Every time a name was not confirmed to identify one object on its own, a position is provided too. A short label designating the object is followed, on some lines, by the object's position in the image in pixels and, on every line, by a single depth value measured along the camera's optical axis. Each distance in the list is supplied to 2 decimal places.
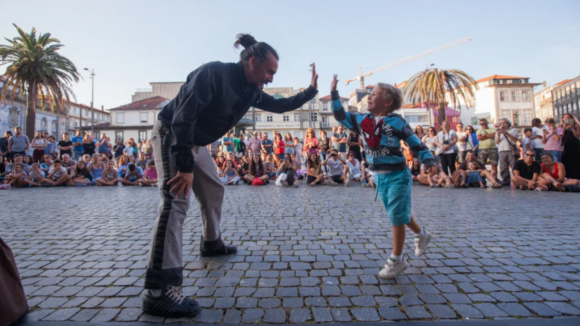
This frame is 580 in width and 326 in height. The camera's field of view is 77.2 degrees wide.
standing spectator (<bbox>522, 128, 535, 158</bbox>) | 11.16
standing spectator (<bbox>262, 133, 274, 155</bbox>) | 17.29
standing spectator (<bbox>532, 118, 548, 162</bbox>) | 11.11
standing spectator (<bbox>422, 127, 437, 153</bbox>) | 12.57
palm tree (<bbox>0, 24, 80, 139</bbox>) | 21.64
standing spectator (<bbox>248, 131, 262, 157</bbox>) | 16.96
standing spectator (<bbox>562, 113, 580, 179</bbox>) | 10.03
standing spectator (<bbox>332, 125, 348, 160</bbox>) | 15.24
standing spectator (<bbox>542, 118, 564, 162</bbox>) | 10.48
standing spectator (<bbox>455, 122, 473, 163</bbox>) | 12.20
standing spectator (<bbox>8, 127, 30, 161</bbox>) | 14.46
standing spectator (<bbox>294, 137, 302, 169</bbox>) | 16.05
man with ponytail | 2.39
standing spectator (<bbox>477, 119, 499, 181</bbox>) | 11.70
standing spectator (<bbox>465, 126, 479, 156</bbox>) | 12.20
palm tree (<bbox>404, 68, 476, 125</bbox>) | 24.73
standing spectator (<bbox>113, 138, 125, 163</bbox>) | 17.95
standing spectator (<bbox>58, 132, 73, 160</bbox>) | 16.17
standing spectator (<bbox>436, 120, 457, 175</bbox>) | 12.08
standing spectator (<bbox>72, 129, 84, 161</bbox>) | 16.23
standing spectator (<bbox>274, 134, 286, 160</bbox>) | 15.91
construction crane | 118.28
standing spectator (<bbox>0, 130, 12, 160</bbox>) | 15.29
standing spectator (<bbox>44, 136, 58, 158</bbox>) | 15.48
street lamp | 46.68
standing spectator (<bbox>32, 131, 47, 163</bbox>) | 15.11
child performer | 3.04
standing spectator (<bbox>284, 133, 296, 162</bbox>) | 15.90
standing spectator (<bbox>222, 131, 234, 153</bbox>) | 17.00
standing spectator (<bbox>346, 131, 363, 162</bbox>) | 13.50
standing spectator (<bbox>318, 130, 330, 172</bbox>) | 14.59
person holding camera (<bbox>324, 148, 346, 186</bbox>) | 12.97
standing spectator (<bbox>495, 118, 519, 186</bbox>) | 11.05
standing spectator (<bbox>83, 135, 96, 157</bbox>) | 16.45
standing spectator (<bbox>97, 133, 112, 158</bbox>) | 17.09
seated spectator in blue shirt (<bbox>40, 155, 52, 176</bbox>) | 14.02
